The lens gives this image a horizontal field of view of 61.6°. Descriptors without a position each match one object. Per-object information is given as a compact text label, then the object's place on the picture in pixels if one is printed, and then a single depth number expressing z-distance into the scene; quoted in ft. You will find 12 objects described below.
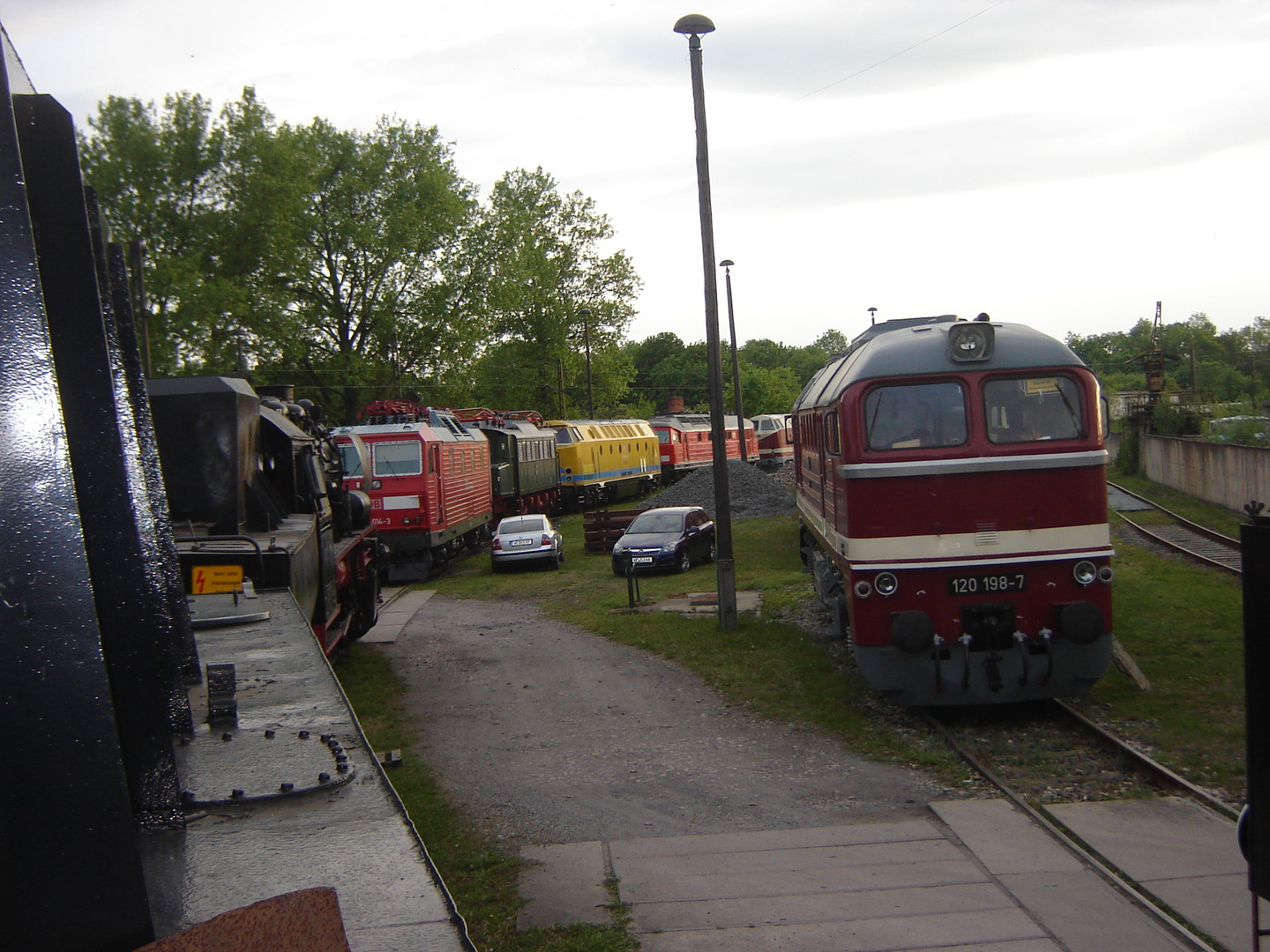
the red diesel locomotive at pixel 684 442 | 159.97
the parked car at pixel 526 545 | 76.43
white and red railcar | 182.91
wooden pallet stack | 86.28
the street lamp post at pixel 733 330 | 105.95
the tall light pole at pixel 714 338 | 46.88
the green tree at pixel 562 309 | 169.37
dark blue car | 70.69
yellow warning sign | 22.43
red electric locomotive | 71.31
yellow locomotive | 123.54
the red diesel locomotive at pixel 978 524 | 29.27
